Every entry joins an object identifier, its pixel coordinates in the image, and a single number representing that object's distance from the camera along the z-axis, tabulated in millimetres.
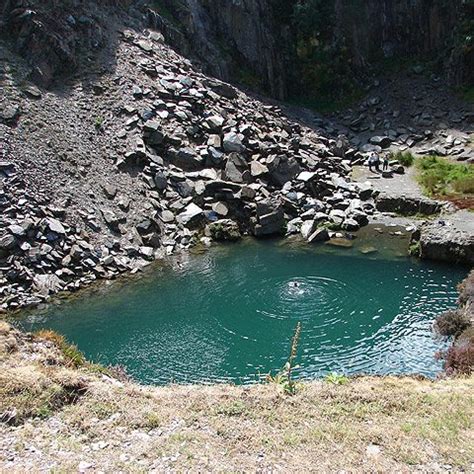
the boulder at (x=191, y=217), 33438
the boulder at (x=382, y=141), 47281
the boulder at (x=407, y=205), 35375
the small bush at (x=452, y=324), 20547
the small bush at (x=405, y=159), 42906
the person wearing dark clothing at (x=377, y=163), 41812
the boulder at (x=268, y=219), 33756
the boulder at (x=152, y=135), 36562
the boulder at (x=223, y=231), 33031
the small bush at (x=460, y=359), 16602
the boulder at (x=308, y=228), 33188
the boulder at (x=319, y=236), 32625
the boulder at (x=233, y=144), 37688
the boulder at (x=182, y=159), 36469
